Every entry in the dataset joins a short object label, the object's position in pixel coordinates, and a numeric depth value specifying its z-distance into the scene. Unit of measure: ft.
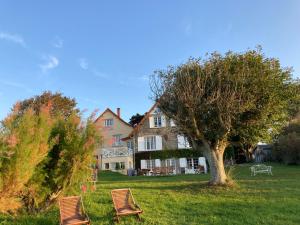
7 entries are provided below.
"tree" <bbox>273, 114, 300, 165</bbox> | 84.21
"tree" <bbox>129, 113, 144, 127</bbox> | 139.53
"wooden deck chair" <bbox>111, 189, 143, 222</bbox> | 21.45
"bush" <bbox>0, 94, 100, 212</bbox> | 18.41
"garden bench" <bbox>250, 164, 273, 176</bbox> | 54.02
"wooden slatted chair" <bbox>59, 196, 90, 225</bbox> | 19.50
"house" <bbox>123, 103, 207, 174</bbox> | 90.45
